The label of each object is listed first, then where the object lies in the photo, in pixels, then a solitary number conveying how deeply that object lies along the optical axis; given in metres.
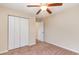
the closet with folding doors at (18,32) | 2.22
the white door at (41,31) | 3.53
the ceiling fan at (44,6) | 1.50
